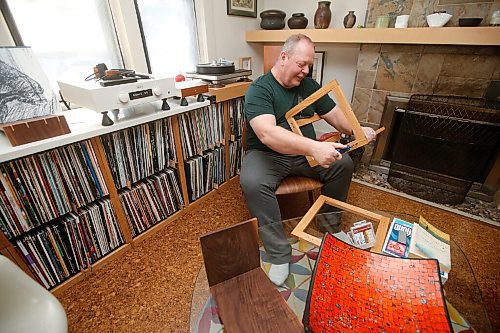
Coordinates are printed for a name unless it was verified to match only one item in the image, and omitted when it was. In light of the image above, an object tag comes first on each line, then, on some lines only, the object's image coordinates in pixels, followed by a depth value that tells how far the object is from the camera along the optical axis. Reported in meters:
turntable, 1.63
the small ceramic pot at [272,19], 2.14
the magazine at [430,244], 0.88
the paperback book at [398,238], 0.93
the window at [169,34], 1.62
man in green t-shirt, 1.13
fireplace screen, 1.66
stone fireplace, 1.63
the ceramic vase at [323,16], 1.95
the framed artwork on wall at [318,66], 2.31
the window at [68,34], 1.20
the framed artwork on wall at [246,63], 2.32
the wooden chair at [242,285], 0.70
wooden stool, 1.34
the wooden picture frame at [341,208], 0.99
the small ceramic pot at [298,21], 2.11
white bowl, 1.57
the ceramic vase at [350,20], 1.89
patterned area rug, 0.73
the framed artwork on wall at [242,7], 2.02
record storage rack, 1.00
